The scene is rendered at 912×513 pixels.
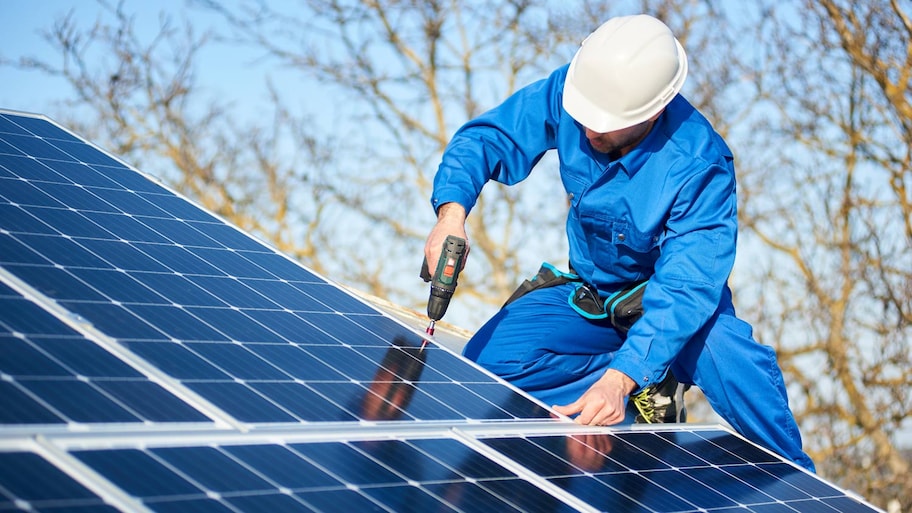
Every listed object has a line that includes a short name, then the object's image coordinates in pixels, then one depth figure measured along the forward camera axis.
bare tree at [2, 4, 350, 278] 19.91
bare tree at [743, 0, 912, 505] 14.66
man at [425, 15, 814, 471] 4.80
